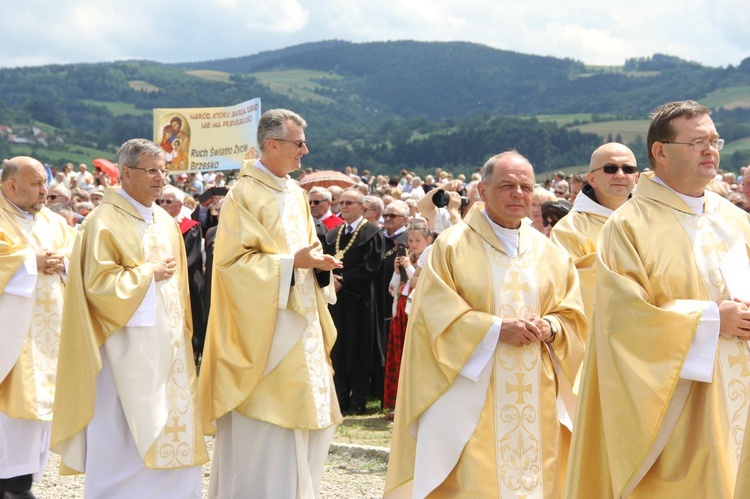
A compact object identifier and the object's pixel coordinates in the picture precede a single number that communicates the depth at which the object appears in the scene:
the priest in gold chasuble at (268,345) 6.35
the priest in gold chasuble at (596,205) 6.24
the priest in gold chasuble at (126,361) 6.15
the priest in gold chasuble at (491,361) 5.07
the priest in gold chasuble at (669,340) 4.26
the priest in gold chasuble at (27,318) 7.05
